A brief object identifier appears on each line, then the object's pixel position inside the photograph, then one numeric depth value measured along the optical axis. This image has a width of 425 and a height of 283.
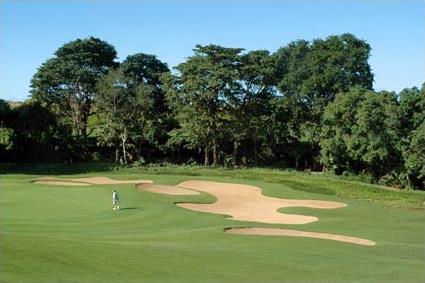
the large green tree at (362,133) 50.62
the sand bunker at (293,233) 24.09
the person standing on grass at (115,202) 30.02
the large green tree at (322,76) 63.84
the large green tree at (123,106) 62.88
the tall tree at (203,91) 59.09
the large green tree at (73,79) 67.50
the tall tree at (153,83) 65.50
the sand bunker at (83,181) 44.09
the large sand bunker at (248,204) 32.12
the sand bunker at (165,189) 39.09
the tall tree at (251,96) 60.22
